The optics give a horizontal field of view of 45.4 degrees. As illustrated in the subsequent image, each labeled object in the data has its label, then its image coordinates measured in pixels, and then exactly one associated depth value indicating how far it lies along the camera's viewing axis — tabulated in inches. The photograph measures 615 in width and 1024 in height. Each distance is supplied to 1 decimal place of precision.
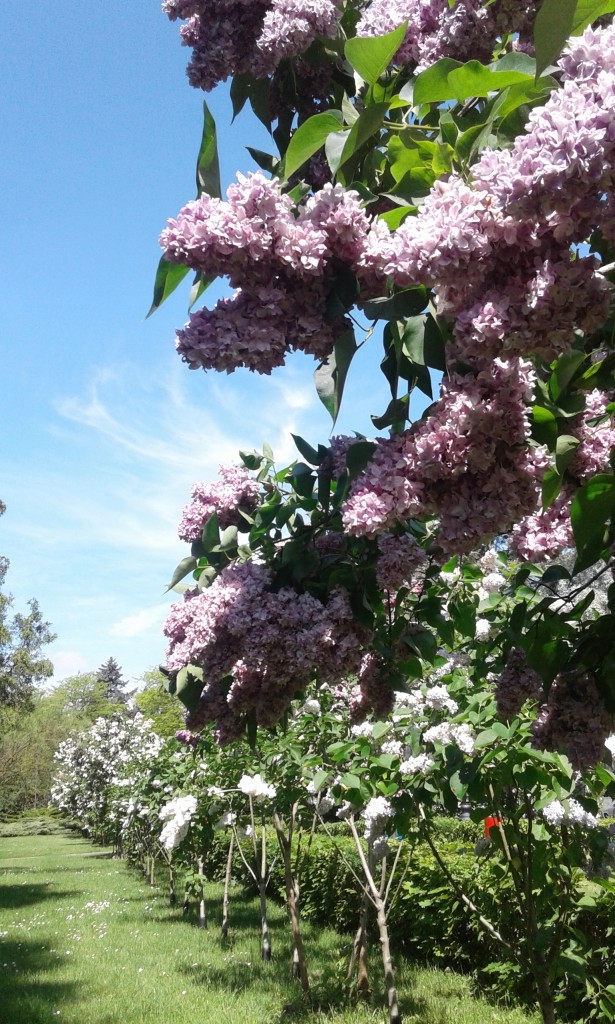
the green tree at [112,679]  2498.3
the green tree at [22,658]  968.9
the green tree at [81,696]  2422.7
